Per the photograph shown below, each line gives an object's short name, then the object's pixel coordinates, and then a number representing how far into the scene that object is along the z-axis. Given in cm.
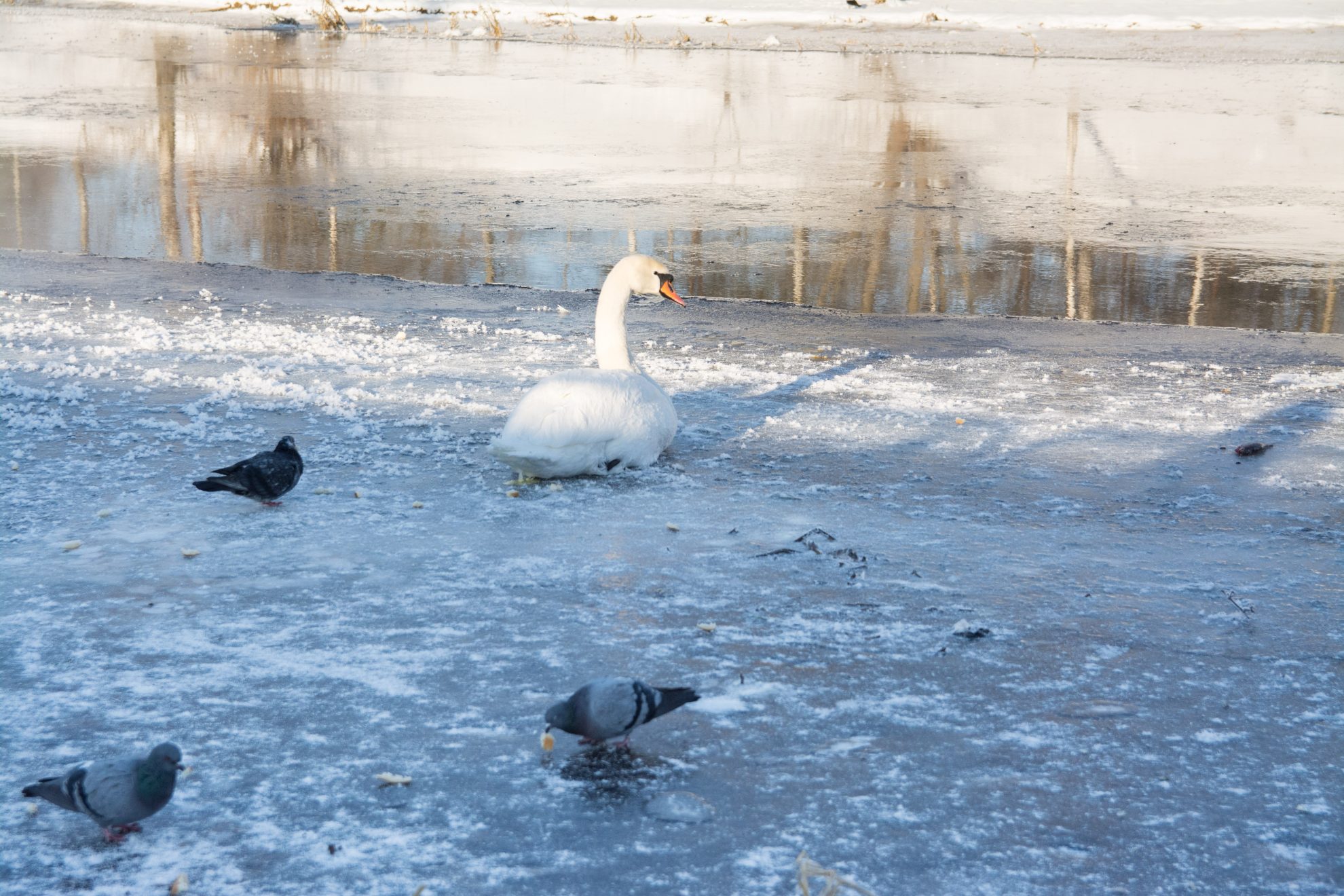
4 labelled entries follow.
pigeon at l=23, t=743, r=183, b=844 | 620
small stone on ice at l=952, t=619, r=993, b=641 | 891
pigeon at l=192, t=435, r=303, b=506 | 1065
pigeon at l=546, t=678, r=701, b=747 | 697
